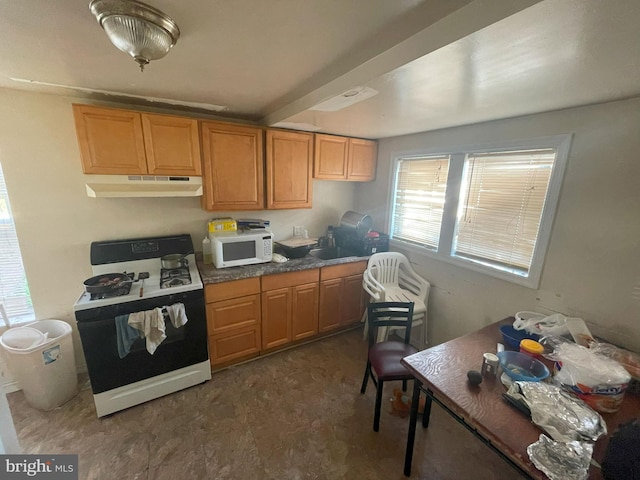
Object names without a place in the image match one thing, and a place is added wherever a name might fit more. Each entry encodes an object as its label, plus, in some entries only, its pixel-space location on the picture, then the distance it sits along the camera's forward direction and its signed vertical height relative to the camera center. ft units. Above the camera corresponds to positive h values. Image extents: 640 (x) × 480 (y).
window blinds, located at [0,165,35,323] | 6.27 -2.44
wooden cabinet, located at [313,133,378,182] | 9.09 +1.11
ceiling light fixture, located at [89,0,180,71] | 2.86 +1.84
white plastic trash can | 6.00 -4.41
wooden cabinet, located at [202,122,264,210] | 7.27 +0.55
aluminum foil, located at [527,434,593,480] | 2.79 -2.97
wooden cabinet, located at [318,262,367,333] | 8.92 -3.85
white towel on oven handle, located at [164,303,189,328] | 6.24 -3.19
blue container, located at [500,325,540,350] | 5.09 -2.87
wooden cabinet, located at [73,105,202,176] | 5.90 +0.96
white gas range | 5.76 -3.38
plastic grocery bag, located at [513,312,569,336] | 5.09 -2.65
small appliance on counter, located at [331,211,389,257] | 9.52 -1.84
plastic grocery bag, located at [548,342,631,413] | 3.62 -2.63
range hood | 6.11 -0.10
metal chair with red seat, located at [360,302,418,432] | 5.81 -3.89
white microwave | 7.54 -1.90
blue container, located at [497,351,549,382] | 4.09 -2.91
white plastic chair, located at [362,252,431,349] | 8.14 -3.24
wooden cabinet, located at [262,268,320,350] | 7.99 -3.92
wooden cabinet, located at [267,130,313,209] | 8.22 +0.59
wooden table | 3.19 -3.08
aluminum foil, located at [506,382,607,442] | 3.18 -2.86
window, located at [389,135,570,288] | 5.88 -0.29
